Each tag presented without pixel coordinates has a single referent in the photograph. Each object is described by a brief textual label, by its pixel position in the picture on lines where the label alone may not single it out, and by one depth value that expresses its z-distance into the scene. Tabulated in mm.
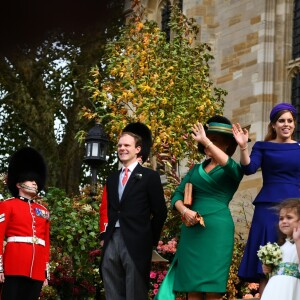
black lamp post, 13273
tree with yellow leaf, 13547
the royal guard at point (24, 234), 7195
